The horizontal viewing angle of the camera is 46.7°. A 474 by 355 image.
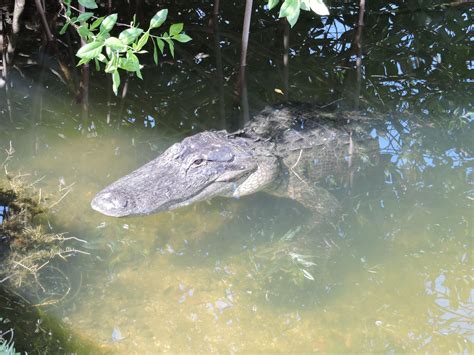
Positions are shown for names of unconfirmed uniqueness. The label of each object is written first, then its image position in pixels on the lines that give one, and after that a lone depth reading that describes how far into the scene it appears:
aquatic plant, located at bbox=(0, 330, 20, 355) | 2.61
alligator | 4.45
